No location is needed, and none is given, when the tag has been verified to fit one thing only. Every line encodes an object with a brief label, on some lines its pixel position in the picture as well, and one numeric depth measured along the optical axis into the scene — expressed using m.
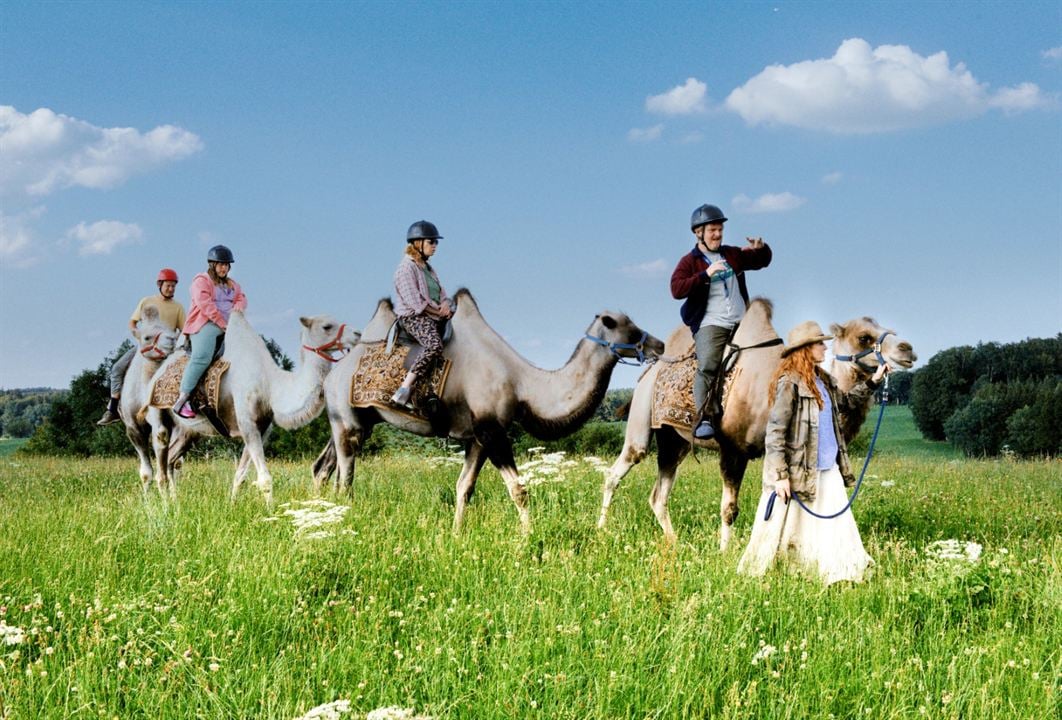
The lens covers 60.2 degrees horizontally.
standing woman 6.74
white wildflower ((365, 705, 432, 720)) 3.47
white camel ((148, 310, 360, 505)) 10.54
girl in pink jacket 10.98
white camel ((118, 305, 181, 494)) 12.42
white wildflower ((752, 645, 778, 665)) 4.88
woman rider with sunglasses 9.22
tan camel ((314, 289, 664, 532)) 9.01
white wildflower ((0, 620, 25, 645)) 4.87
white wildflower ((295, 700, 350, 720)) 3.55
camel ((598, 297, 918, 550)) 7.70
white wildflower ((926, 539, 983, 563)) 6.21
